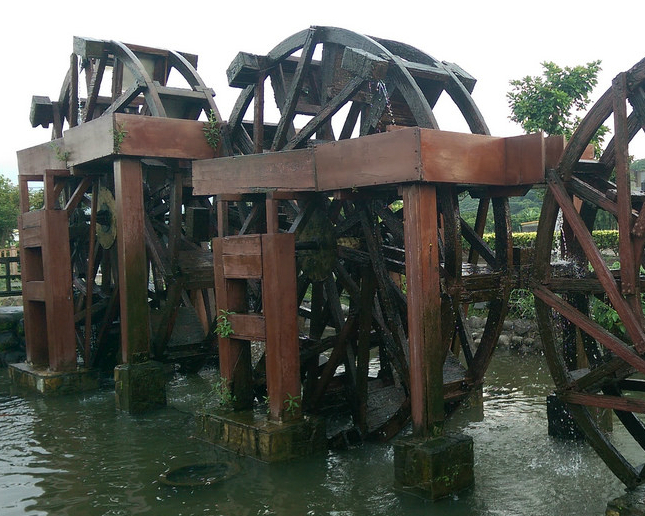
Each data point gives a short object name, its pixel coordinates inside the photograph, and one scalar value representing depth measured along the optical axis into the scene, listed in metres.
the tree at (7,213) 29.16
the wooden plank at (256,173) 6.43
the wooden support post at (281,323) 6.54
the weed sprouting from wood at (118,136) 8.37
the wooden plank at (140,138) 8.43
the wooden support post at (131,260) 8.57
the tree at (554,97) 15.05
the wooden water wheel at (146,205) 9.34
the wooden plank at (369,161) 5.41
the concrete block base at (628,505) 4.29
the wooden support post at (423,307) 5.44
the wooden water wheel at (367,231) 6.35
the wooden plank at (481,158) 5.43
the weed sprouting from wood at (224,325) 7.01
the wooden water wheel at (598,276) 5.11
